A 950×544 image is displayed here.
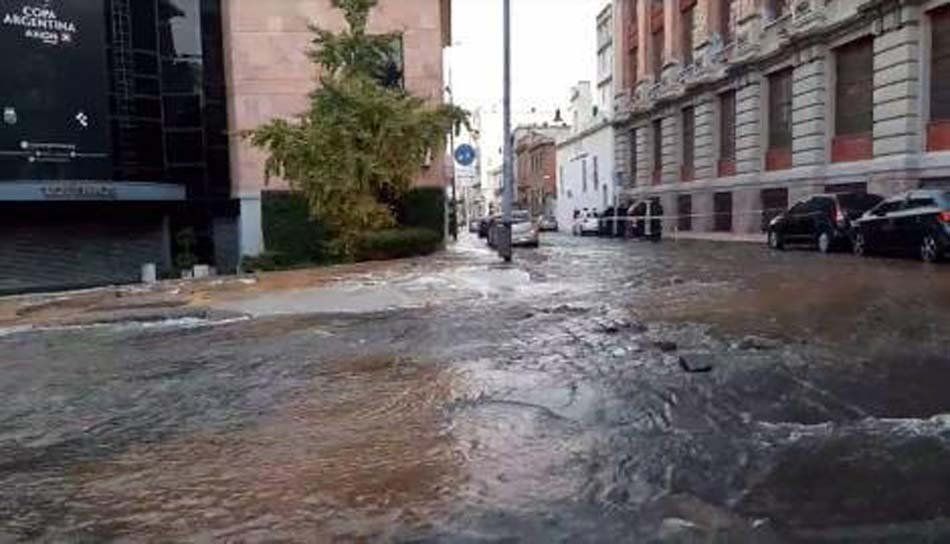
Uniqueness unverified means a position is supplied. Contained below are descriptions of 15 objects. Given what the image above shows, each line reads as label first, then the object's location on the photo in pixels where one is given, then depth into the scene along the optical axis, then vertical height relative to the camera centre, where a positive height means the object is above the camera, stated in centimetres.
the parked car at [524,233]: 3669 -108
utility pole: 2539 +98
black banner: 2802 +361
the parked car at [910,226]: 1939 -60
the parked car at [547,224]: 7480 -159
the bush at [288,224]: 3209 -52
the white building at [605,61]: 6612 +1003
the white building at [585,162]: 6388 +296
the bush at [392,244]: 2752 -107
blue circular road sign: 3228 +172
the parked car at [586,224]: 5235 -112
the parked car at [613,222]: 4756 -95
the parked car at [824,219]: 2467 -53
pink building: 3266 +465
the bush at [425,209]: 3319 -10
